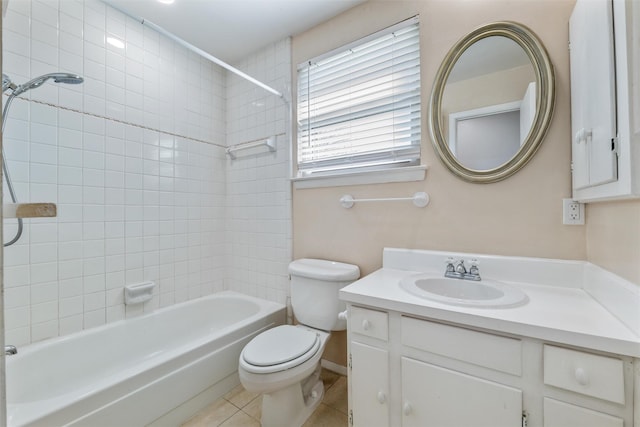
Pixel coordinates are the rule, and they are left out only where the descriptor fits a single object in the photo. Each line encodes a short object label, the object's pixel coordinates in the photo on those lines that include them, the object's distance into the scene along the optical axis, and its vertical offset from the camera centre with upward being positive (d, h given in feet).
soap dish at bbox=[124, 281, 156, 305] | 6.17 -1.70
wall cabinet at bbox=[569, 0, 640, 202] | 2.48 +1.16
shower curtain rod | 4.60 +3.17
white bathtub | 3.98 -2.68
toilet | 4.41 -2.25
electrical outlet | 4.07 +0.02
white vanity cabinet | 2.74 -1.86
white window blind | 5.48 +2.32
